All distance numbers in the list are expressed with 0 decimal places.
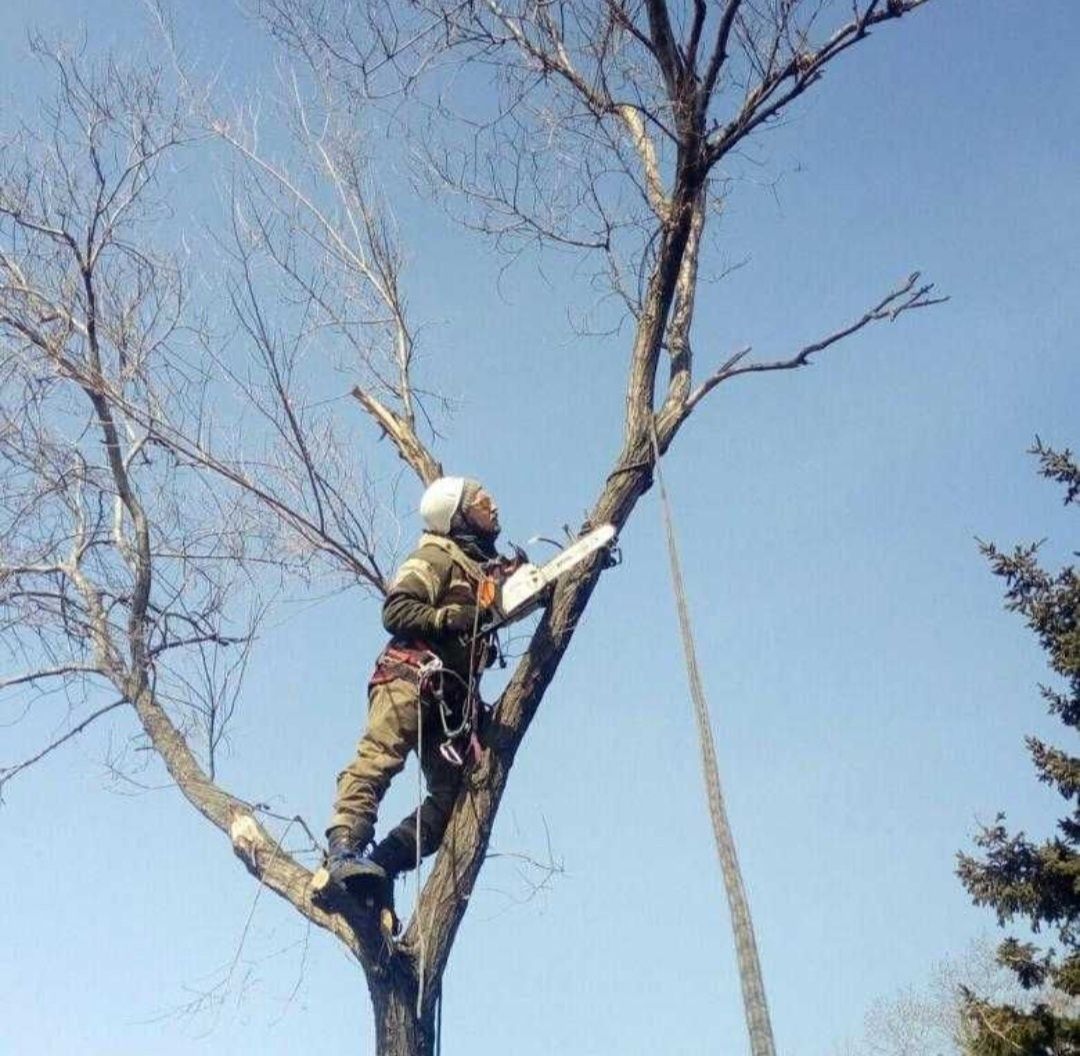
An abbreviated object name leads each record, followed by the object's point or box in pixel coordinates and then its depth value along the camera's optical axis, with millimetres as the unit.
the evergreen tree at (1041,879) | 8328
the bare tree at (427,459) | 4262
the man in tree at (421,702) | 4336
